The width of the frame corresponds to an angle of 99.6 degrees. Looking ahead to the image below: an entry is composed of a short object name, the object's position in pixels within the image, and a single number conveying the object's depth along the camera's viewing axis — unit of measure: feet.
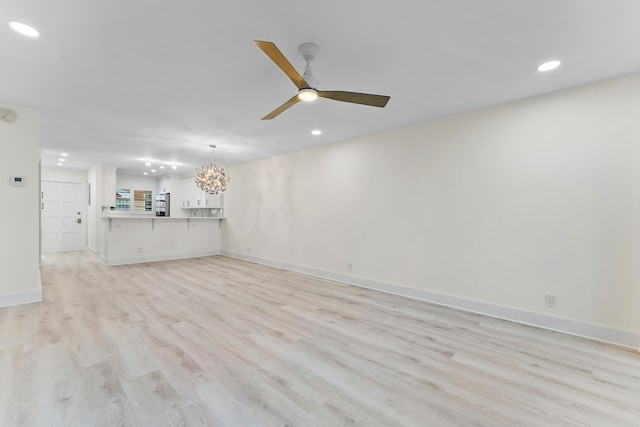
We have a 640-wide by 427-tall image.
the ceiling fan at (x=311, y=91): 6.47
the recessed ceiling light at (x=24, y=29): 6.18
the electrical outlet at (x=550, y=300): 9.32
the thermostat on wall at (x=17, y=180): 11.01
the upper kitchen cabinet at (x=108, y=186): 24.44
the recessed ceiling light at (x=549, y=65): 7.61
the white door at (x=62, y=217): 24.79
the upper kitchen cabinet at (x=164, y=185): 30.35
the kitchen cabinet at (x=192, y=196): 26.77
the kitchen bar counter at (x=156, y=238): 20.10
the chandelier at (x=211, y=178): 17.54
